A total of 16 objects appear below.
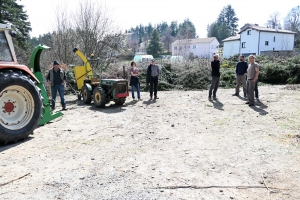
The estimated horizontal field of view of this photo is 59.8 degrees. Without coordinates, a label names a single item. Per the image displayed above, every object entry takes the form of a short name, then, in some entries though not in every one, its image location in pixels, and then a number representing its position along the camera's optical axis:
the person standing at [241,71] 10.23
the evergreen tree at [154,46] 52.16
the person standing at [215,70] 9.72
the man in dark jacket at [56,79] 8.25
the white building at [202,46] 59.29
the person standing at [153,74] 10.18
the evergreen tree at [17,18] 21.31
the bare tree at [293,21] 56.50
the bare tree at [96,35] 16.05
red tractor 4.90
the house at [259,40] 43.83
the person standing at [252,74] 8.50
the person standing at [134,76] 10.13
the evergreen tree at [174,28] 87.84
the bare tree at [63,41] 15.43
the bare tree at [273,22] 62.85
